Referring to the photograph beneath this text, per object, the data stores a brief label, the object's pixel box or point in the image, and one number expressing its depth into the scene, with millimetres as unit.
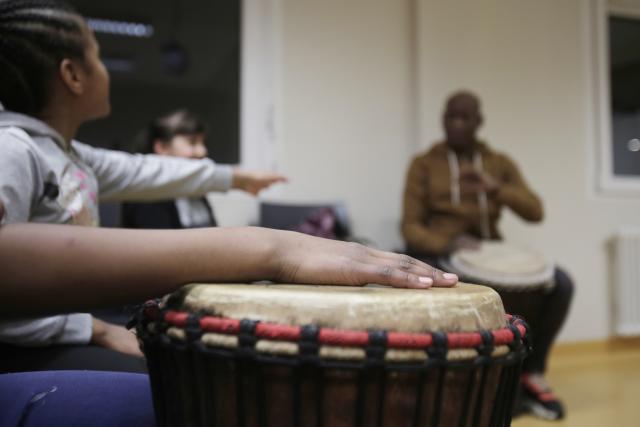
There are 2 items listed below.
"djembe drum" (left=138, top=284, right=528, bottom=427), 507
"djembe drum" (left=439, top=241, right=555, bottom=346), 1780
